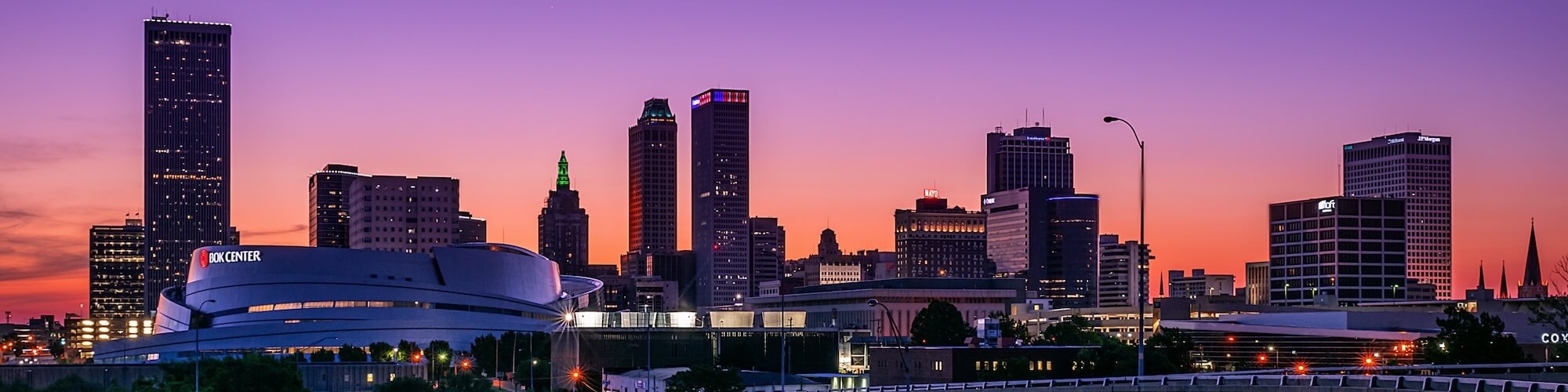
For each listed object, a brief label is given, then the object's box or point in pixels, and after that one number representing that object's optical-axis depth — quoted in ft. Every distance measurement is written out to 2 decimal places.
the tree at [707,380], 441.68
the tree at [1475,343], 474.49
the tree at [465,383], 487.61
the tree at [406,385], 477.77
